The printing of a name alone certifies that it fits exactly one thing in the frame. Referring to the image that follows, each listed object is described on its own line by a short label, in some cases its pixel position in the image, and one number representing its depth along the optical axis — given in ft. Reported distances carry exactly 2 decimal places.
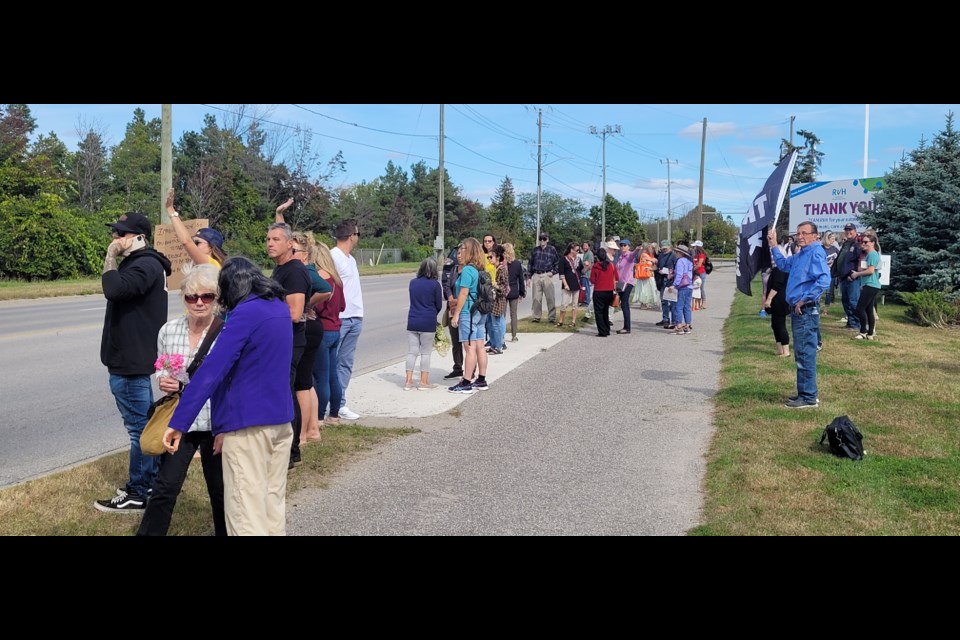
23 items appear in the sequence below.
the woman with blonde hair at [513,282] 46.85
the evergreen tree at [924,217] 63.05
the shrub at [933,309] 55.31
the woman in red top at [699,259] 68.03
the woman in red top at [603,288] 51.24
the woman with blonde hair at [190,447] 14.43
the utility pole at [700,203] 146.62
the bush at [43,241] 101.45
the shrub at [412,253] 217.36
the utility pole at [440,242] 131.44
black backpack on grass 21.66
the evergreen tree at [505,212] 270.16
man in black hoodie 17.56
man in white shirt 26.22
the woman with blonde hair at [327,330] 23.77
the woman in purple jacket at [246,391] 13.12
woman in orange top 73.77
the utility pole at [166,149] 55.62
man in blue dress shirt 28.40
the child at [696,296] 74.14
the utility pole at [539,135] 213.05
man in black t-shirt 18.37
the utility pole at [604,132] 262.84
